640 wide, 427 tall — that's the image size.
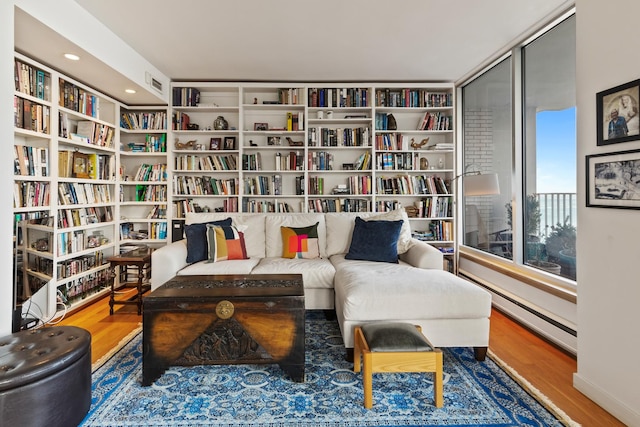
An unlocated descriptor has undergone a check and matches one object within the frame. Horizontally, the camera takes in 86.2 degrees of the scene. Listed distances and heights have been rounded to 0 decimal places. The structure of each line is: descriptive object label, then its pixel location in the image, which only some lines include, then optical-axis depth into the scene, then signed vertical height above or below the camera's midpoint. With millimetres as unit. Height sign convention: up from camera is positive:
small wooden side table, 3295 -502
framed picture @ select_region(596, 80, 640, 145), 1629 +478
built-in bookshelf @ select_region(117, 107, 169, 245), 4297 +442
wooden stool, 1740 -751
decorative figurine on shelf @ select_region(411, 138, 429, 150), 4548 +875
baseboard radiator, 2445 -902
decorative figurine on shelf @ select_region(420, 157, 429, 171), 4551 +612
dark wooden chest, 1993 -709
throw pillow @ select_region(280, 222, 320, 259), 3459 -334
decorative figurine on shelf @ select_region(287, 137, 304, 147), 4462 +883
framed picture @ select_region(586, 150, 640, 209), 1632 +149
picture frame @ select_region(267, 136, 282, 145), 4461 +905
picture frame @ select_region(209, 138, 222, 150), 4426 +865
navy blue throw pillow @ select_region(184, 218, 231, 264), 3250 -302
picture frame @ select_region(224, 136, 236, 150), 4391 +867
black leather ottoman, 1398 -726
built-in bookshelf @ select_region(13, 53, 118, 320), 2805 +316
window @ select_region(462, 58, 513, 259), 3551 +693
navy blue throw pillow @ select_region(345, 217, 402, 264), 3234 -308
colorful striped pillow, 3230 -317
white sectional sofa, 2232 -514
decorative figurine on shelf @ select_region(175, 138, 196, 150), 4402 +845
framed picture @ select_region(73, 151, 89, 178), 3426 +472
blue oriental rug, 1699 -1035
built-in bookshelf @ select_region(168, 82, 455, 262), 4383 +801
